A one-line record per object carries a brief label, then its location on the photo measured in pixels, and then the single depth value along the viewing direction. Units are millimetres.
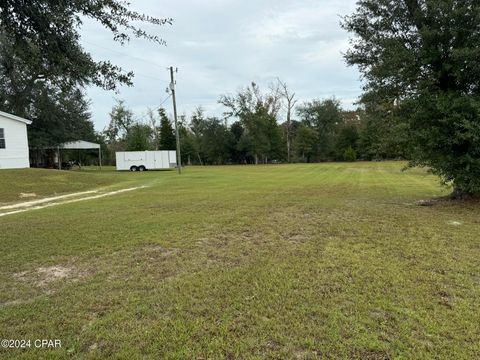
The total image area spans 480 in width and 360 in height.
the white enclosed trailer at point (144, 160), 36250
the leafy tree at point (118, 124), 58719
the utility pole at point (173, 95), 27172
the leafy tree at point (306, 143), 53188
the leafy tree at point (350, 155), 50097
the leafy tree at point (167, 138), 50094
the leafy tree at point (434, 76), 8781
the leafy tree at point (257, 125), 52875
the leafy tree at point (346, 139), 51969
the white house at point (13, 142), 22047
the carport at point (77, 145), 35653
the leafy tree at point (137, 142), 41625
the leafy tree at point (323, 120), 54781
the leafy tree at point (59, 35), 4172
